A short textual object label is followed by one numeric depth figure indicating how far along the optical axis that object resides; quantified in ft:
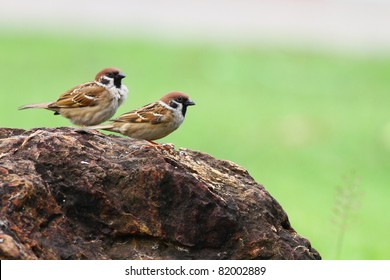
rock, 37.24
